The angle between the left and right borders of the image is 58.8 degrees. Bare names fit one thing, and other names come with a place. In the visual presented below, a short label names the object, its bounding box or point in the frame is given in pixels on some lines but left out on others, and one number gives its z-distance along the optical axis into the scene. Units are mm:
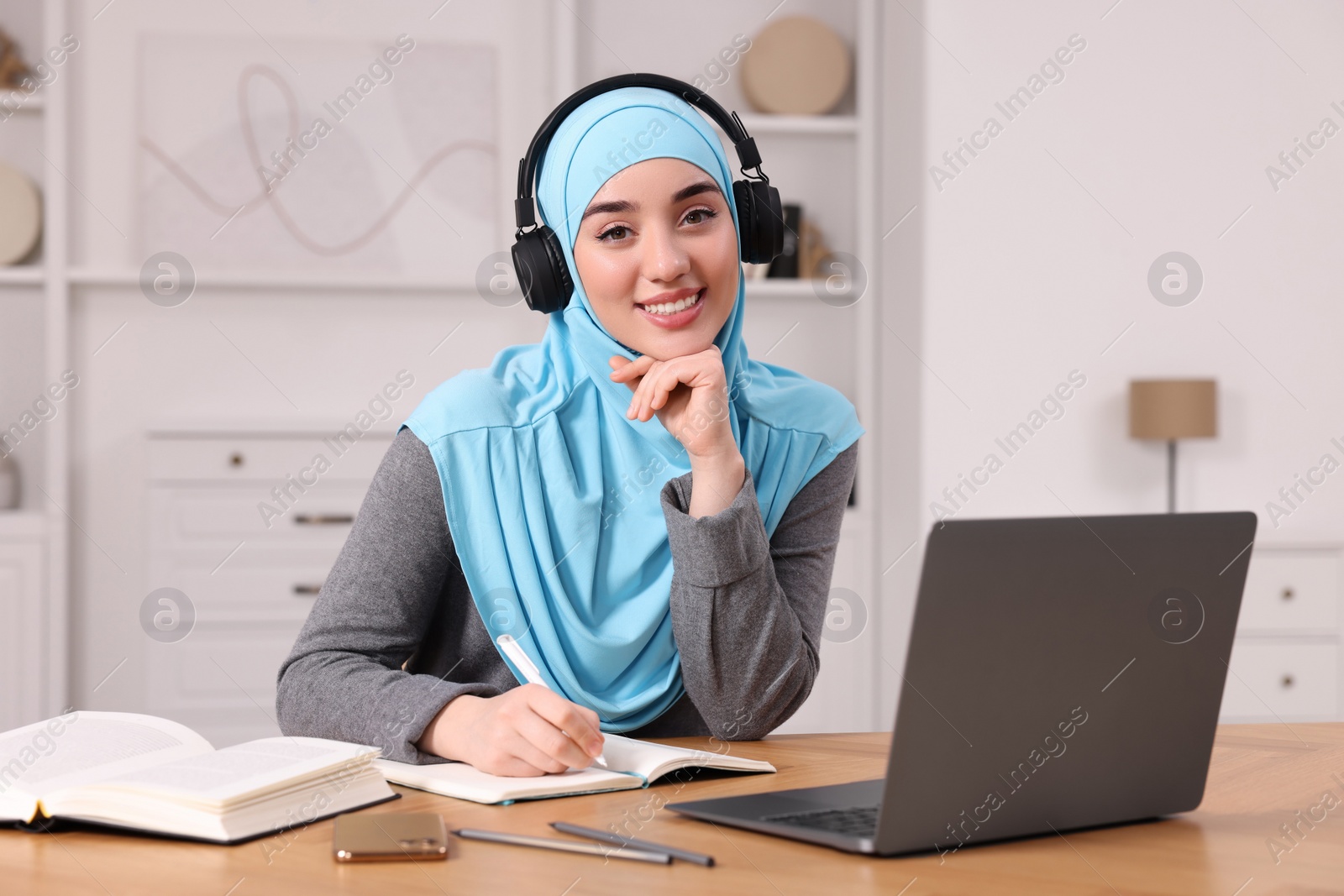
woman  1233
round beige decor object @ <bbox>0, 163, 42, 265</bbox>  3299
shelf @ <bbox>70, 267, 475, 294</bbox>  3322
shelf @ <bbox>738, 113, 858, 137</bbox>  3566
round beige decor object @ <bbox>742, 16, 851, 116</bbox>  3629
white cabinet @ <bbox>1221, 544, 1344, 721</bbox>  3088
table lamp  3170
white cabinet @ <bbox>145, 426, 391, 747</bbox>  3277
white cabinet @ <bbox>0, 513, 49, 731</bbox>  3117
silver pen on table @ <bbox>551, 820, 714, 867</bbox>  775
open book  826
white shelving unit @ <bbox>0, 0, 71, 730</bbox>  3145
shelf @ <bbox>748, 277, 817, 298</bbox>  3562
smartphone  785
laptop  727
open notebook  941
